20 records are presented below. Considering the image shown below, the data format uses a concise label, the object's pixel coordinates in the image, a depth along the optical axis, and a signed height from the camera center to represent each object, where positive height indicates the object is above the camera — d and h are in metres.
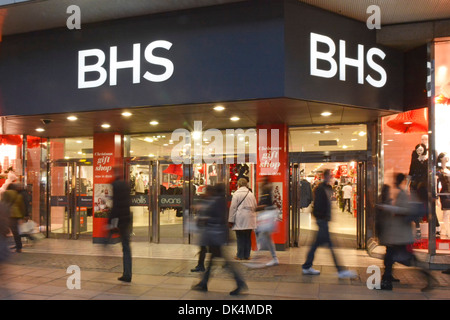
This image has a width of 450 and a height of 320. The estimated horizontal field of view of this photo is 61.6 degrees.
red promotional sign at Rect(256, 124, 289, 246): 9.17 +0.17
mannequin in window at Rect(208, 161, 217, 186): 10.10 -0.05
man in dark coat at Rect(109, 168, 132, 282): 6.04 -0.60
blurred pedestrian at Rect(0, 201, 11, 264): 4.57 -0.72
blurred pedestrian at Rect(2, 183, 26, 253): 8.59 -0.65
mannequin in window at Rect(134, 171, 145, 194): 10.67 -0.38
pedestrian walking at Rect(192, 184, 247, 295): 5.59 -0.89
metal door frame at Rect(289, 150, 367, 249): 9.16 +0.16
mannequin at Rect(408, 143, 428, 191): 8.00 +0.07
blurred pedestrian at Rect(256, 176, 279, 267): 7.00 -0.73
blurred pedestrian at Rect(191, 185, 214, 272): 5.63 -0.58
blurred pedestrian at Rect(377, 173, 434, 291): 5.61 -0.85
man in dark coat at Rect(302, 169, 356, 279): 6.40 -0.77
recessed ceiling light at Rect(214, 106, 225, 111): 7.42 +1.26
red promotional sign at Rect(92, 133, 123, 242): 10.61 -0.03
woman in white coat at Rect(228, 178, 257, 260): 7.83 -0.93
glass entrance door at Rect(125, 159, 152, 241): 10.57 -0.58
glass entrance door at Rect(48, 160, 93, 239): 11.26 -0.84
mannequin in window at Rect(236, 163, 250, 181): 9.86 +0.03
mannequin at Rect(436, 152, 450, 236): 7.53 -0.30
